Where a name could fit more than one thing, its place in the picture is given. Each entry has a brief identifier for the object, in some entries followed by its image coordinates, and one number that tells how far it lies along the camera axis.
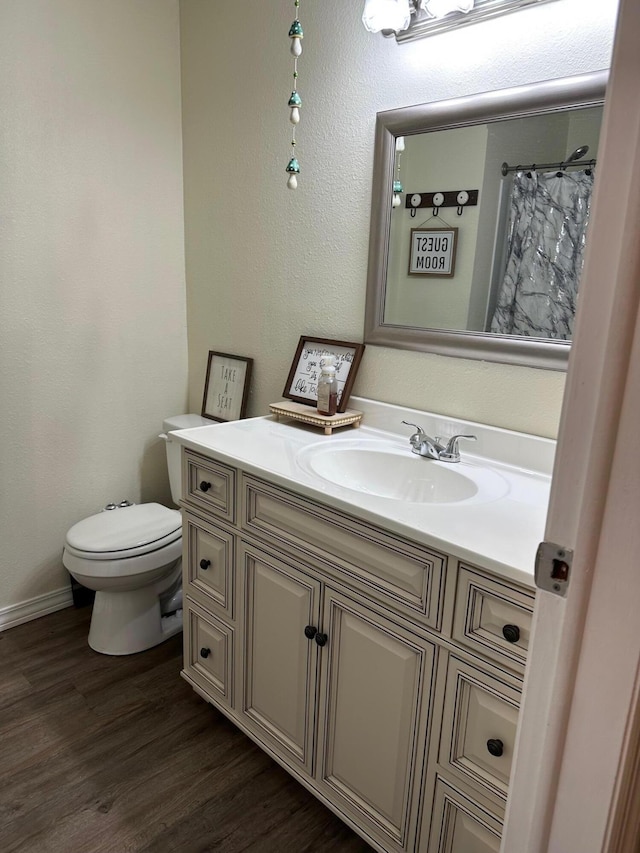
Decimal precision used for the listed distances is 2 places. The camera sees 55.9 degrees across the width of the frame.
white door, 0.63
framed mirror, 1.39
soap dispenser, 1.80
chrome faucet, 1.57
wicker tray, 1.78
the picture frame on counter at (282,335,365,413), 1.87
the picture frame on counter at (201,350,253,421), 2.29
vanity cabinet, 1.09
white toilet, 1.98
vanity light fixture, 1.45
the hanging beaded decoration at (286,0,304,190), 1.57
